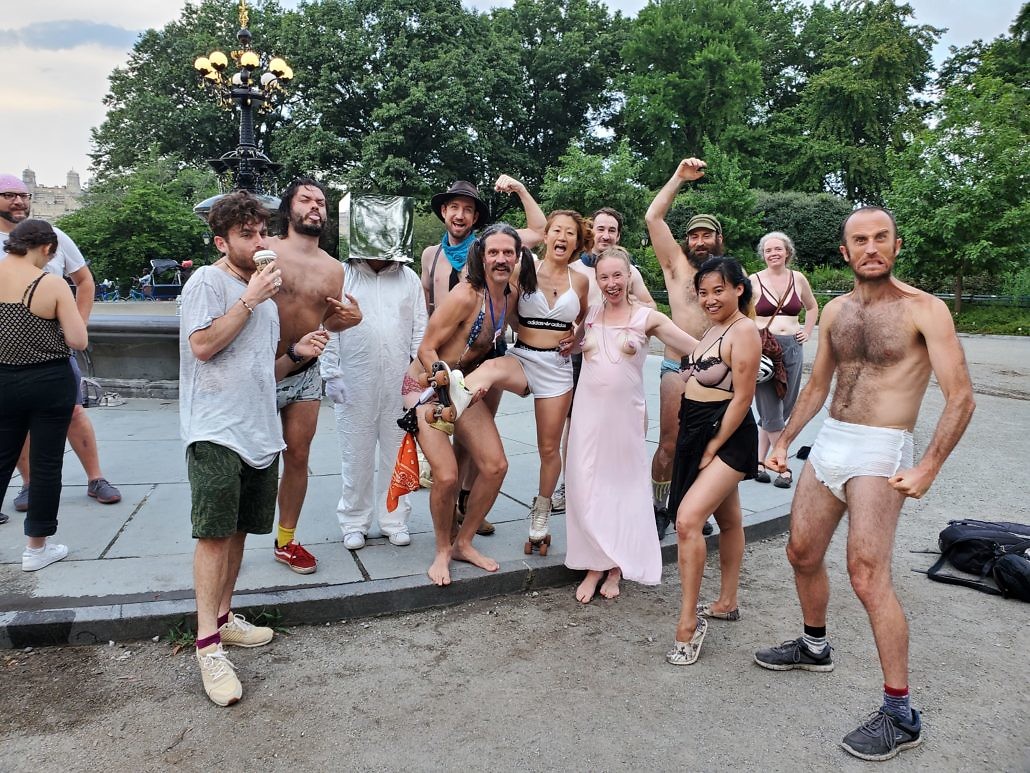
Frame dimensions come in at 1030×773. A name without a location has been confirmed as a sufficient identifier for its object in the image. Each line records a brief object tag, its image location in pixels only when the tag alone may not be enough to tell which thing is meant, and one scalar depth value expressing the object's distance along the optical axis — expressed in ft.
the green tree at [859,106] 113.91
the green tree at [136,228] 84.64
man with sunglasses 16.21
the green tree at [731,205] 86.02
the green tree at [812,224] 90.84
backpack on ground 13.50
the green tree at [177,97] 110.83
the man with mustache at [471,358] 13.10
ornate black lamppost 46.11
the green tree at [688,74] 120.37
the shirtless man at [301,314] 12.87
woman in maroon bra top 20.30
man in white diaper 8.82
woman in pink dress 13.34
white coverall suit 14.74
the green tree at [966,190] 66.03
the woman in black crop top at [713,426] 11.19
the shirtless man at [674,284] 15.66
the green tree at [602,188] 83.82
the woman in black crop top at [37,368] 12.58
